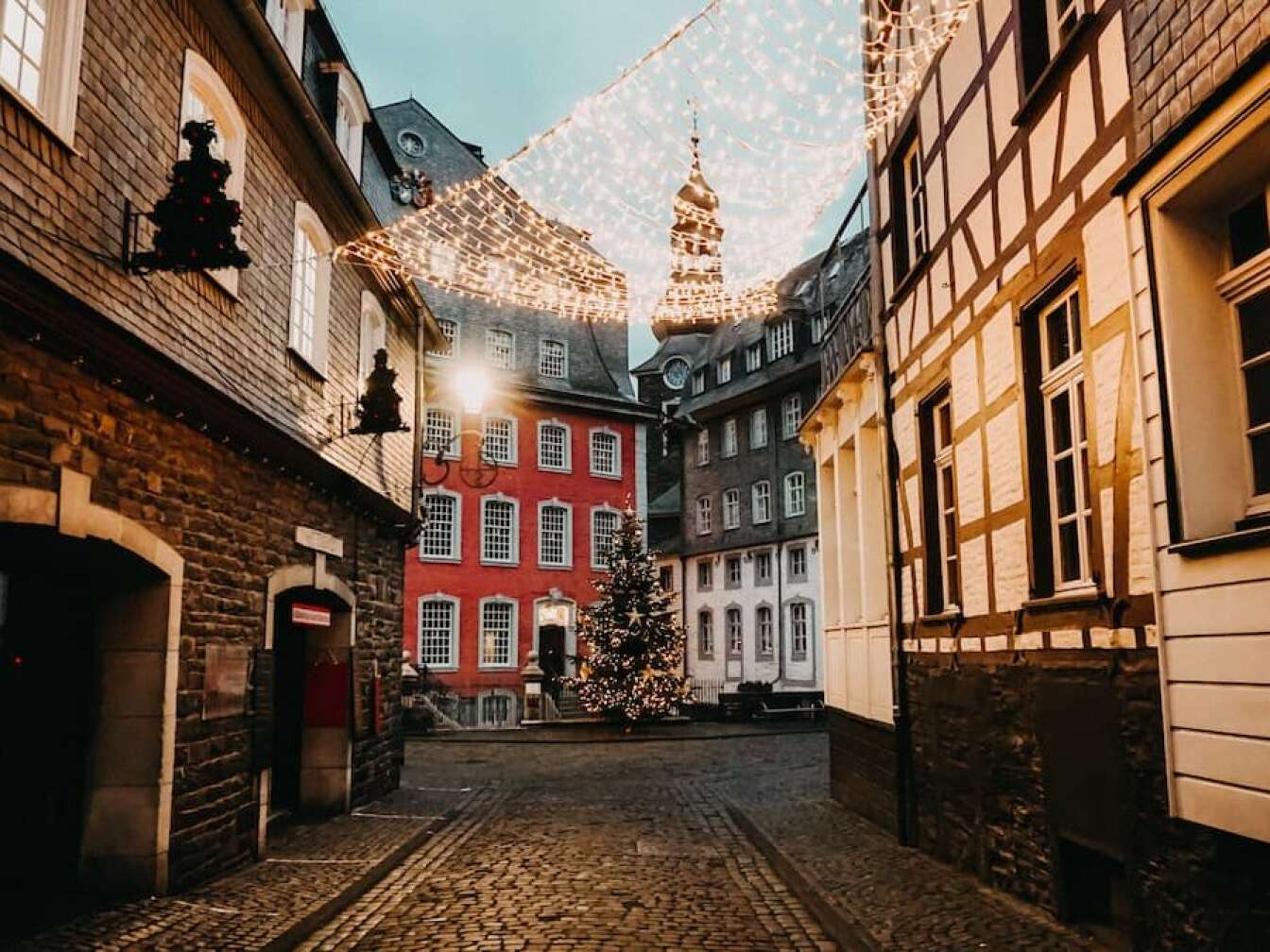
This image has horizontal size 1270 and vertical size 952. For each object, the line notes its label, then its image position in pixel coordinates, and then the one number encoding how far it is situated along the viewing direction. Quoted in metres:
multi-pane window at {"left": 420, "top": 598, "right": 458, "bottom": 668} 32.50
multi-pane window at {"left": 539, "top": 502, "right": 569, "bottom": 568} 35.41
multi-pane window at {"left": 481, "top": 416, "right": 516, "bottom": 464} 34.62
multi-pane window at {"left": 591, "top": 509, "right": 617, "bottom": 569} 36.31
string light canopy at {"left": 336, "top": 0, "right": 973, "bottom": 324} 9.74
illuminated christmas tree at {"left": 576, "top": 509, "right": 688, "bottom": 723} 26.73
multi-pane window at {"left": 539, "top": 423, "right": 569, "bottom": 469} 35.78
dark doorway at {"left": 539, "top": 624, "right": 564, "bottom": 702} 35.03
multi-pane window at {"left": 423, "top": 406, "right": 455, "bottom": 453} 33.09
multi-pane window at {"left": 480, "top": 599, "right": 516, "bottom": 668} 33.59
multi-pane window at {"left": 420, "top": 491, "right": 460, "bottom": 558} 33.18
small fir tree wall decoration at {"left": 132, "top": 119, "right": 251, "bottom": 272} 7.04
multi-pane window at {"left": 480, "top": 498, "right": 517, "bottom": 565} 34.38
